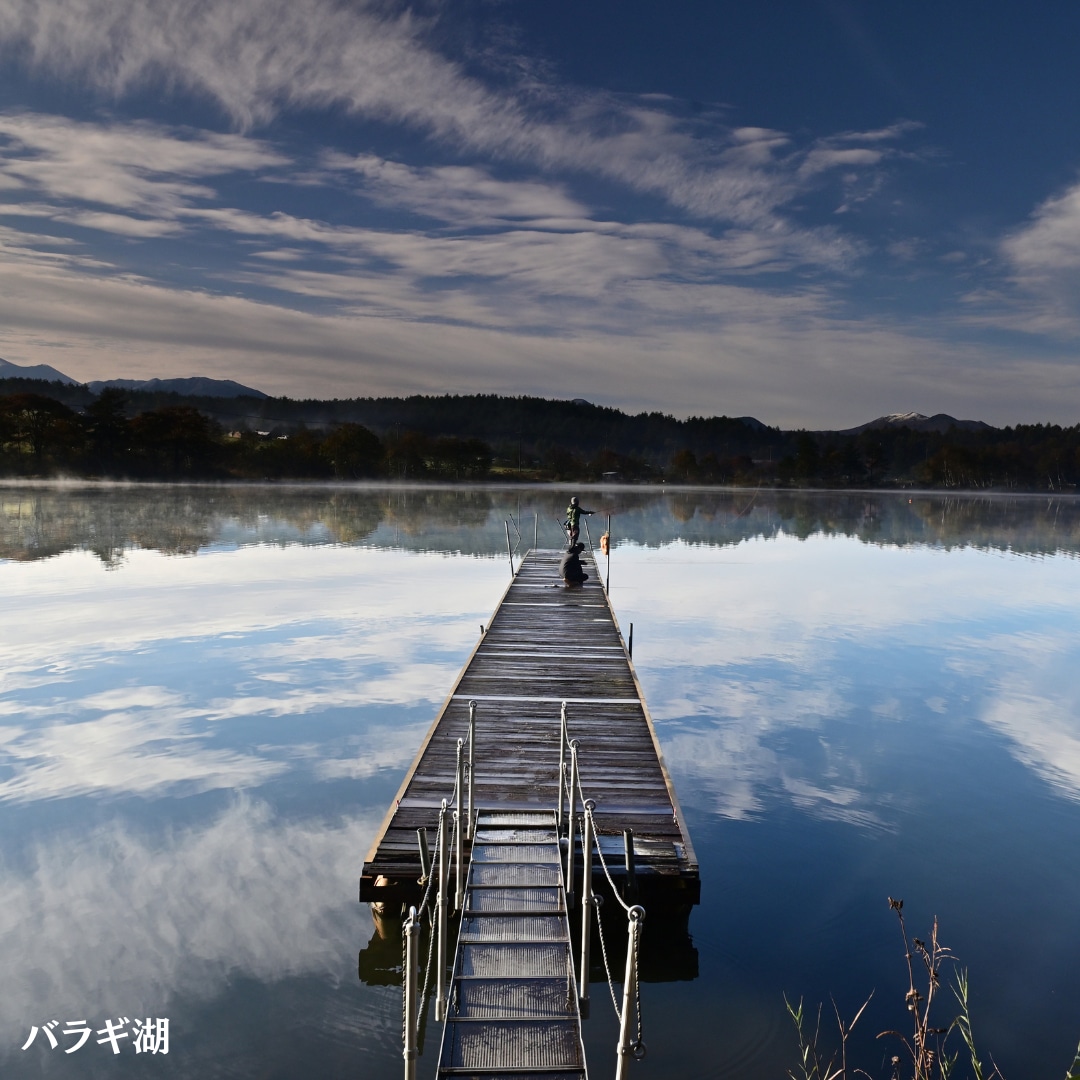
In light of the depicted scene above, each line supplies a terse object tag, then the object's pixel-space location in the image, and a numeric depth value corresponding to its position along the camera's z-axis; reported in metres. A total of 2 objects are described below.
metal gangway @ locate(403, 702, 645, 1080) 5.29
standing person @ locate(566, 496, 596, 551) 22.78
